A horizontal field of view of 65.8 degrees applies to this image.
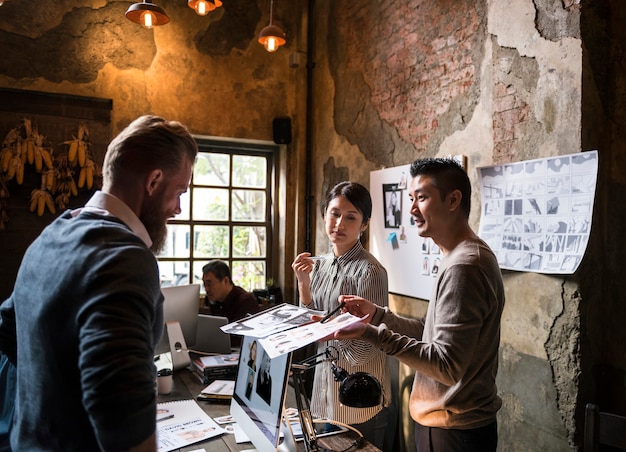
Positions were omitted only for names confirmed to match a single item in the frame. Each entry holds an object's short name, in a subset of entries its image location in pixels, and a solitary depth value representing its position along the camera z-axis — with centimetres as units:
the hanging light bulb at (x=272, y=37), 341
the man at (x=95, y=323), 85
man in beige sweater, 148
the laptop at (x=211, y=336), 296
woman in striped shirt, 223
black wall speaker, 460
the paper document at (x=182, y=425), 174
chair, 162
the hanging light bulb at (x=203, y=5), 299
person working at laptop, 353
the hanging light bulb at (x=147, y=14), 294
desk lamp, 149
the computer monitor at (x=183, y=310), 282
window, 454
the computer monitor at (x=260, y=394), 138
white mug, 234
